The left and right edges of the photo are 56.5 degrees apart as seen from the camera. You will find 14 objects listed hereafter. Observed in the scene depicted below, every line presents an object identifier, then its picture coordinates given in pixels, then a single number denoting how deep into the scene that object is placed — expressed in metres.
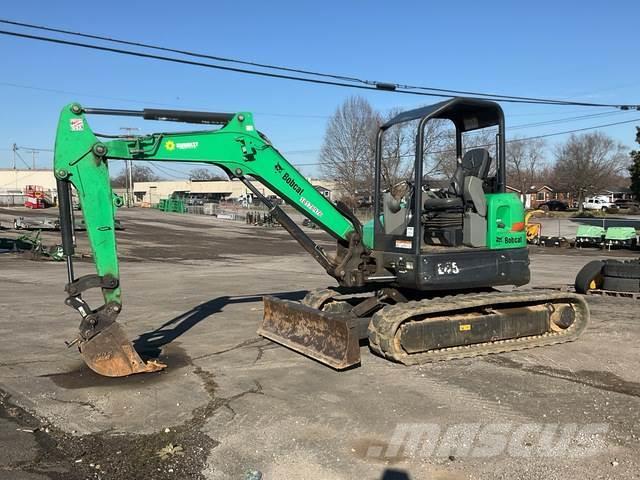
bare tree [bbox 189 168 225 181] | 125.28
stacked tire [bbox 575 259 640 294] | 12.09
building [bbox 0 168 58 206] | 115.56
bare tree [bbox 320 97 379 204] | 62.38
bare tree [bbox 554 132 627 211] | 80.75
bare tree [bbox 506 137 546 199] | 83.12
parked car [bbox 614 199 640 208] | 71.38
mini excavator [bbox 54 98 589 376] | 6.49
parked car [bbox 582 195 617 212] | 75.62
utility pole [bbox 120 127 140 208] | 88.25
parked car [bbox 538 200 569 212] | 77.00
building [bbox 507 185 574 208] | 87.93
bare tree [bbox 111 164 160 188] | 129.93
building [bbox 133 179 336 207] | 109.75
